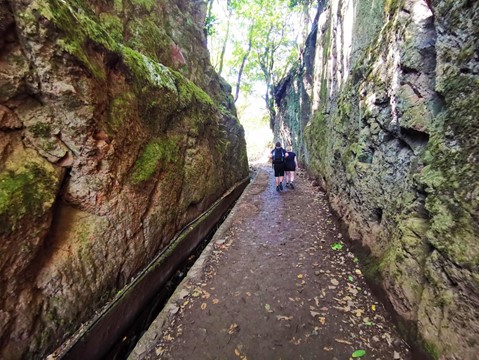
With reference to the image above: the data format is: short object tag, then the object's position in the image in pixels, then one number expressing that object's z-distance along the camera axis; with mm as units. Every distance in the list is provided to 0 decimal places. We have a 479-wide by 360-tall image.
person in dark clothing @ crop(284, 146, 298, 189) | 10156
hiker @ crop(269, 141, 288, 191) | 9805
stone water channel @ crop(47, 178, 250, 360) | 2935
